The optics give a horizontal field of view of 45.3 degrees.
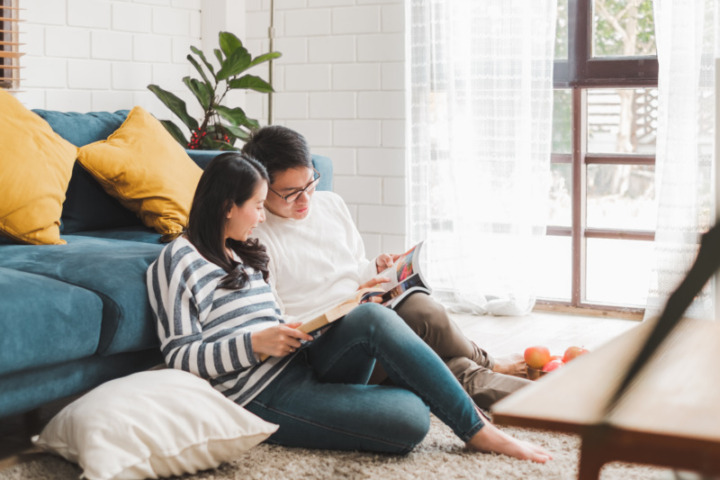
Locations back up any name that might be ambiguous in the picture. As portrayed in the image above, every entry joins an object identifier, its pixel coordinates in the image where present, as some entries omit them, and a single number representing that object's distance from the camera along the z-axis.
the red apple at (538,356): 2.70
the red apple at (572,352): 2.74
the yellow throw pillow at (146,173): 2.95
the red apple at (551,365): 2.66
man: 2.39
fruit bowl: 2.70
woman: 2.04
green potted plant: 3.71
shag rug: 1.97
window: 3.86
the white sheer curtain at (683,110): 3.49
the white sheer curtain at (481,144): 3.86
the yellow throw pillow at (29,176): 2.55
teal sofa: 1.96
